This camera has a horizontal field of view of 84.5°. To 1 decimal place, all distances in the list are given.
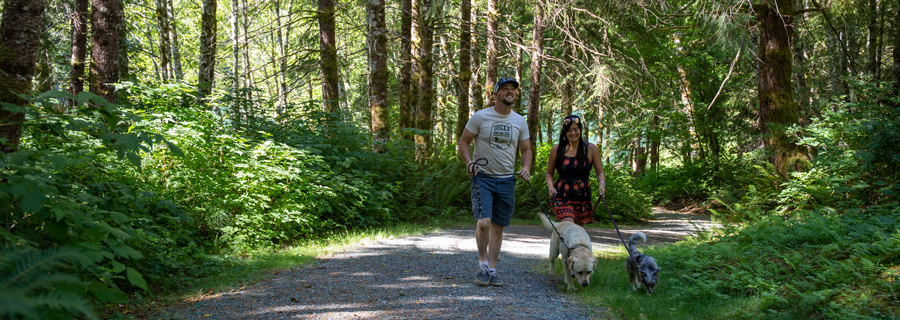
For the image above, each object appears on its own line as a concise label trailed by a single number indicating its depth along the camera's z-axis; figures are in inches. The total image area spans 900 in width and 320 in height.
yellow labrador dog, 201.9
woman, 230.4
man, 213.2
